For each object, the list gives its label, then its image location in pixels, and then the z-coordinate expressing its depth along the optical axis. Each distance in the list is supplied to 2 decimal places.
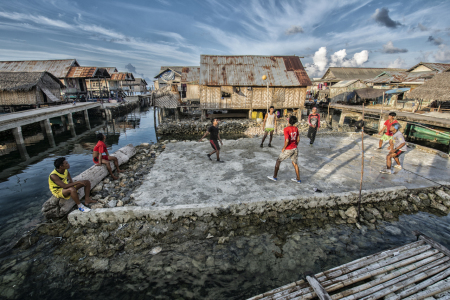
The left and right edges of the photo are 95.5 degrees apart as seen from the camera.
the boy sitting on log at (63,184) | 4.67
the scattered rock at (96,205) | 5.07
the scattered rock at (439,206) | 5.53
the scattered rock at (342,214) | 5.14
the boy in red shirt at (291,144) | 5.77
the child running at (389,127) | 7.25
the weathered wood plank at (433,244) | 3.68
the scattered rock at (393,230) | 4.78
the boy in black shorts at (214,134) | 7.57
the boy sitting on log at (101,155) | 6.62
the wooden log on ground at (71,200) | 4.93
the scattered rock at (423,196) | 5.86
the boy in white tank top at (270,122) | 9.01
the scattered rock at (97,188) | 5.98
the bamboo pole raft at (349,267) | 3.10
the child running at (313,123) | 9.38
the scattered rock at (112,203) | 5.17
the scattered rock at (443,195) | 5.82
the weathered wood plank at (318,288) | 2.87
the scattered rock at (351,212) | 5.13
